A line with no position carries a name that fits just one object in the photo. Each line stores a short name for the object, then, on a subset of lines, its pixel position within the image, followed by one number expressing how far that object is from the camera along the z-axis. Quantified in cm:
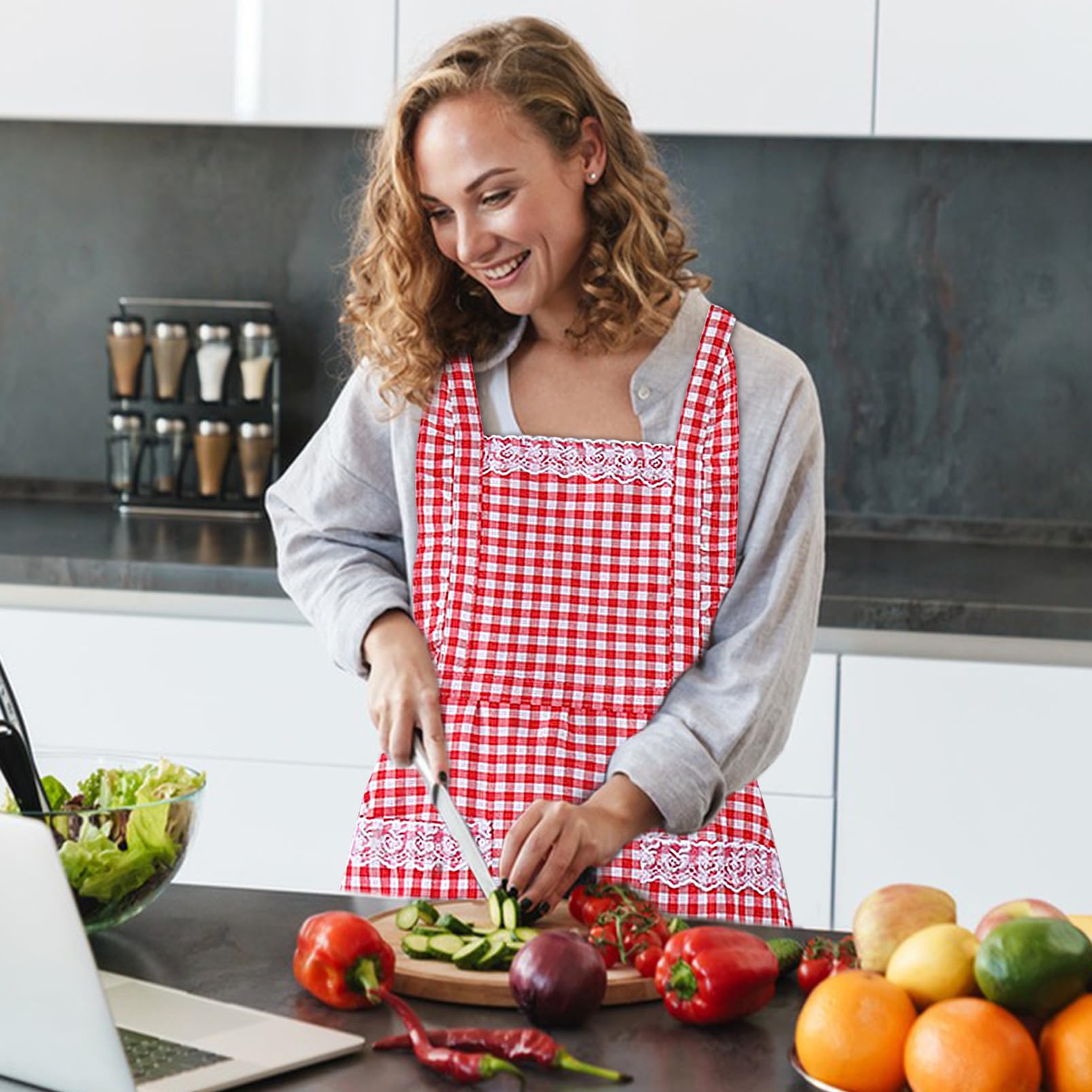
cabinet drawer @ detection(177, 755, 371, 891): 308
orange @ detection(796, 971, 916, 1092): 154
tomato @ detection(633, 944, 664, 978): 175
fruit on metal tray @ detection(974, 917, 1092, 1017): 153
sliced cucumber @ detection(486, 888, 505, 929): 183
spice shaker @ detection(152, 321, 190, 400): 367
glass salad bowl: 176
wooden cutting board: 173
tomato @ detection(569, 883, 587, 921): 184
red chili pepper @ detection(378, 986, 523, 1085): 157
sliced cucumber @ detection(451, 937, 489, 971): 175
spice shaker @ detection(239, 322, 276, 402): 366
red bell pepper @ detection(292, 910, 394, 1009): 170
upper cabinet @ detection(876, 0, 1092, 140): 310
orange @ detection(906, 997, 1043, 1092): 150
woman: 216
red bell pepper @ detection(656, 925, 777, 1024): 167
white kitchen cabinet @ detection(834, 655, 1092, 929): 289
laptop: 150
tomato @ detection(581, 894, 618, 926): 183
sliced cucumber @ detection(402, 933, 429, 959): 177
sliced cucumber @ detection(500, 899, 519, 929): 182
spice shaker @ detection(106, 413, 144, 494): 370
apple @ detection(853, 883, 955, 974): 164
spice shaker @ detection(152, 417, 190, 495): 374
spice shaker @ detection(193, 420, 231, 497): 369
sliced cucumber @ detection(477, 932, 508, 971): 175
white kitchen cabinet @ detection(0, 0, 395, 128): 328
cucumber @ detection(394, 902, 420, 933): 182
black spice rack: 372
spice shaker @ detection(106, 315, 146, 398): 368
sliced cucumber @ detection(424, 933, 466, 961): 177
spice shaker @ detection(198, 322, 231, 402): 367
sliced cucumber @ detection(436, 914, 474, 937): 180
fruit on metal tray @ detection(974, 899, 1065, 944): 161
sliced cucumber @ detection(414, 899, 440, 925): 182
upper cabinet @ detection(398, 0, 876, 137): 314
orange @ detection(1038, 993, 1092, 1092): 151
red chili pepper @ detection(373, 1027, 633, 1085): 159
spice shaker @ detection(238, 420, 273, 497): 368
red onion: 165
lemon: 157
